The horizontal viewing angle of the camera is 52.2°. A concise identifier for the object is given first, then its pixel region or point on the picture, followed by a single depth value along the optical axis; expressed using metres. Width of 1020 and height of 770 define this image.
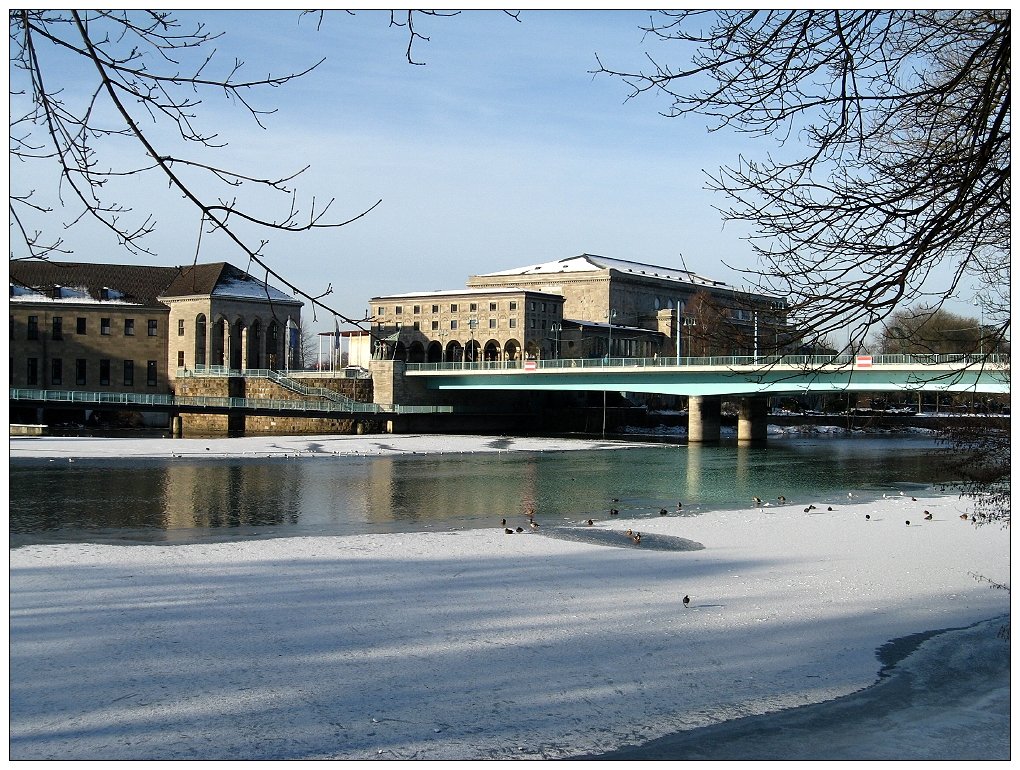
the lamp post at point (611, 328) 97.38
